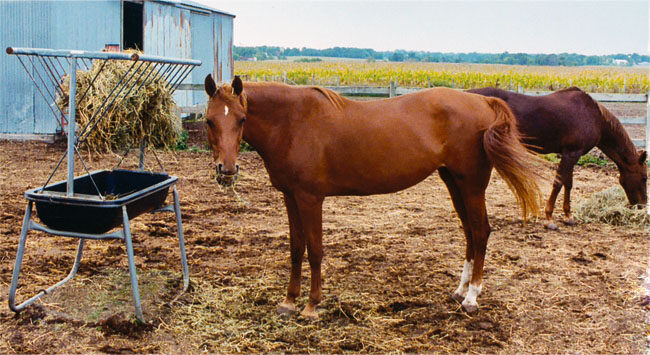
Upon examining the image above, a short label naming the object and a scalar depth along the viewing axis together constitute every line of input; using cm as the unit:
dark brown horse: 662
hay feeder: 338
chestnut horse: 373
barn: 1055
